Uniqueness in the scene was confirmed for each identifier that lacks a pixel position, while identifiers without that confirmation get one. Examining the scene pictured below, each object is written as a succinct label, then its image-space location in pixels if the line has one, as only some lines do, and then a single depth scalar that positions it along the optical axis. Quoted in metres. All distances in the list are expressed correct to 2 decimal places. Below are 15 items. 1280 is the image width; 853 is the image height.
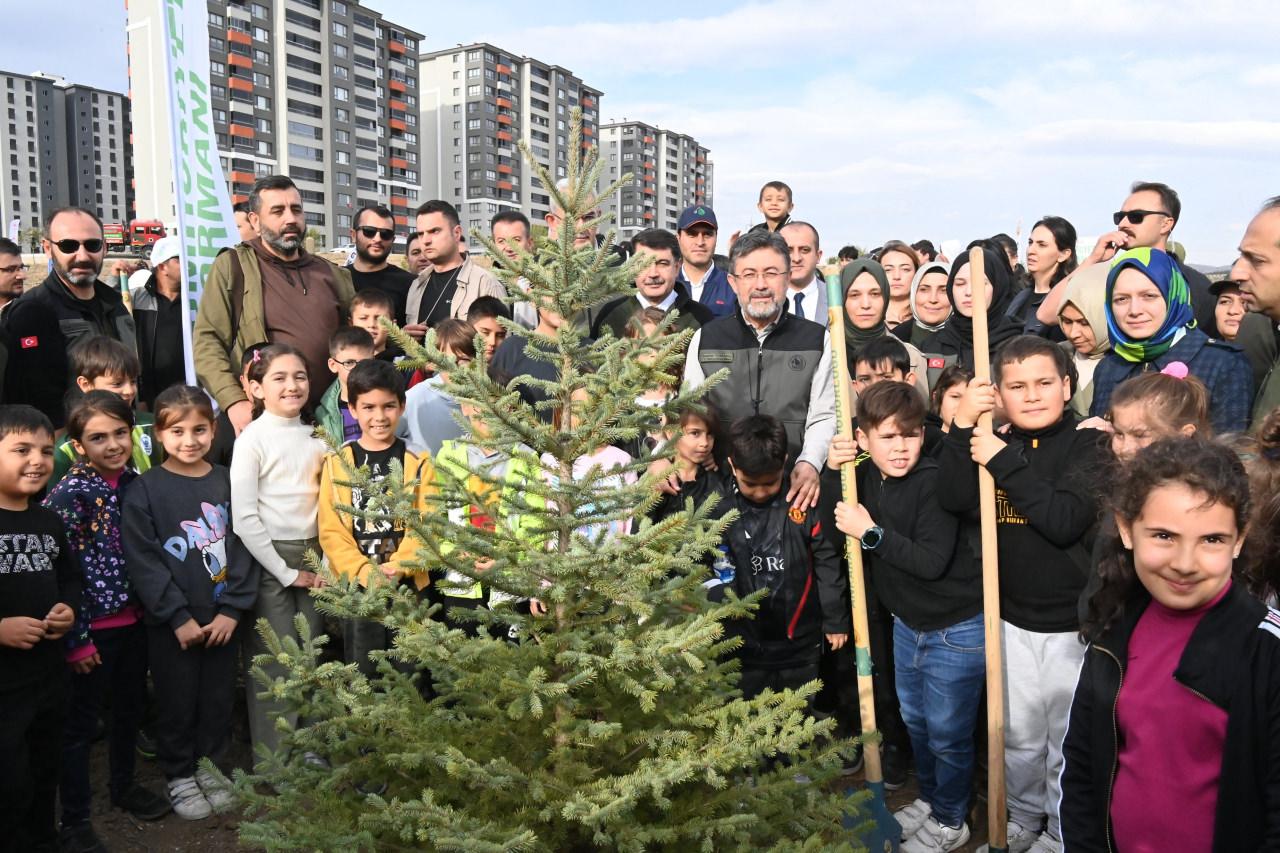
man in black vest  5.00
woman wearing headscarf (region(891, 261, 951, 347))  6.68
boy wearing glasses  5.44
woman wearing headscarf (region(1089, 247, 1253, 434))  4.01
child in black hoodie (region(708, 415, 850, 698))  4.49
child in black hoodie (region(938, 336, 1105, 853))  3.71
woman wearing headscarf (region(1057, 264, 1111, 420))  4.70
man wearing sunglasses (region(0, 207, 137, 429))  5.91
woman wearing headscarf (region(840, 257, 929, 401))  6.46
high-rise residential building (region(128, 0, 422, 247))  73.12
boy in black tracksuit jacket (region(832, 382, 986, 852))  4.15
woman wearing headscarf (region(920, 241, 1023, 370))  6.16
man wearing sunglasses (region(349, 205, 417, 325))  7.31
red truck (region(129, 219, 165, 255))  50.94
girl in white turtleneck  4.78
